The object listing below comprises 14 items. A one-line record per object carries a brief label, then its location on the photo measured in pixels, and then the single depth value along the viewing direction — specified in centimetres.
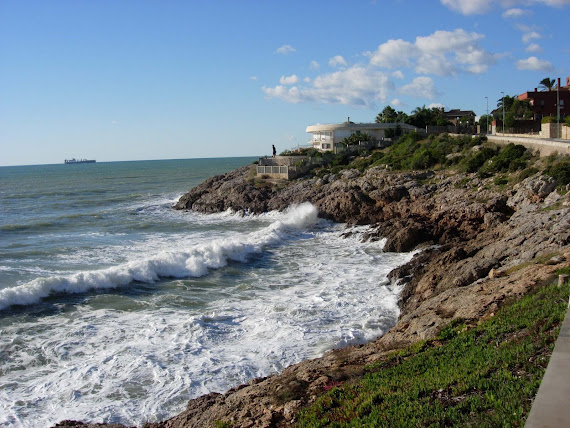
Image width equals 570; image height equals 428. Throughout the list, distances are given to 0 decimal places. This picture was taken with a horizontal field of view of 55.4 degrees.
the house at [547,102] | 7344
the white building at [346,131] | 6397
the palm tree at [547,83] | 8125
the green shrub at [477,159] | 3816
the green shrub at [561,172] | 2666
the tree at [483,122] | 7788
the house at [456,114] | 8369
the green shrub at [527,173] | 3103
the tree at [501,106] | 7669
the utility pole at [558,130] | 4600
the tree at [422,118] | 7338
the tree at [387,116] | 7574
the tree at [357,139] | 6109
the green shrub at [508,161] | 3400
